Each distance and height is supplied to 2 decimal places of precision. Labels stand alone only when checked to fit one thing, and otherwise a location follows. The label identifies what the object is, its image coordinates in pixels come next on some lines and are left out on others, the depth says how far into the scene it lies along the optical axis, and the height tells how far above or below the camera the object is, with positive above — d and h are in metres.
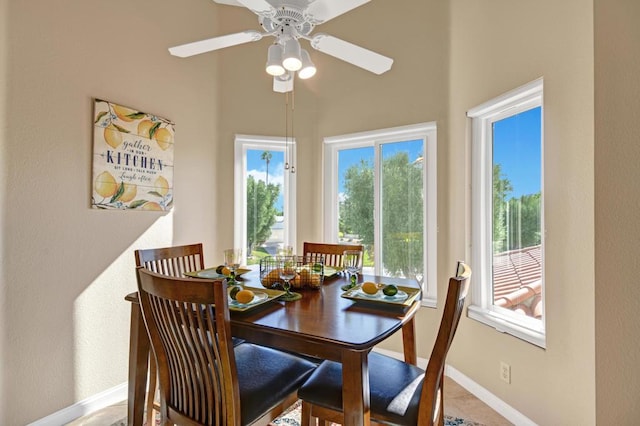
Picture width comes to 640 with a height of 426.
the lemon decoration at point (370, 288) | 1.59 -0.33
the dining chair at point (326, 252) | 2.47 -0.26
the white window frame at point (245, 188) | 3.18 +0.29
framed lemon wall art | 2.24 +0.40
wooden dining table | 1.15 -0.41
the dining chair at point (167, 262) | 1.89 -0.29
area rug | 2.06 -1.23
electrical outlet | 2.14 -0.97
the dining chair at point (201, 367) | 1.17 -0.56
